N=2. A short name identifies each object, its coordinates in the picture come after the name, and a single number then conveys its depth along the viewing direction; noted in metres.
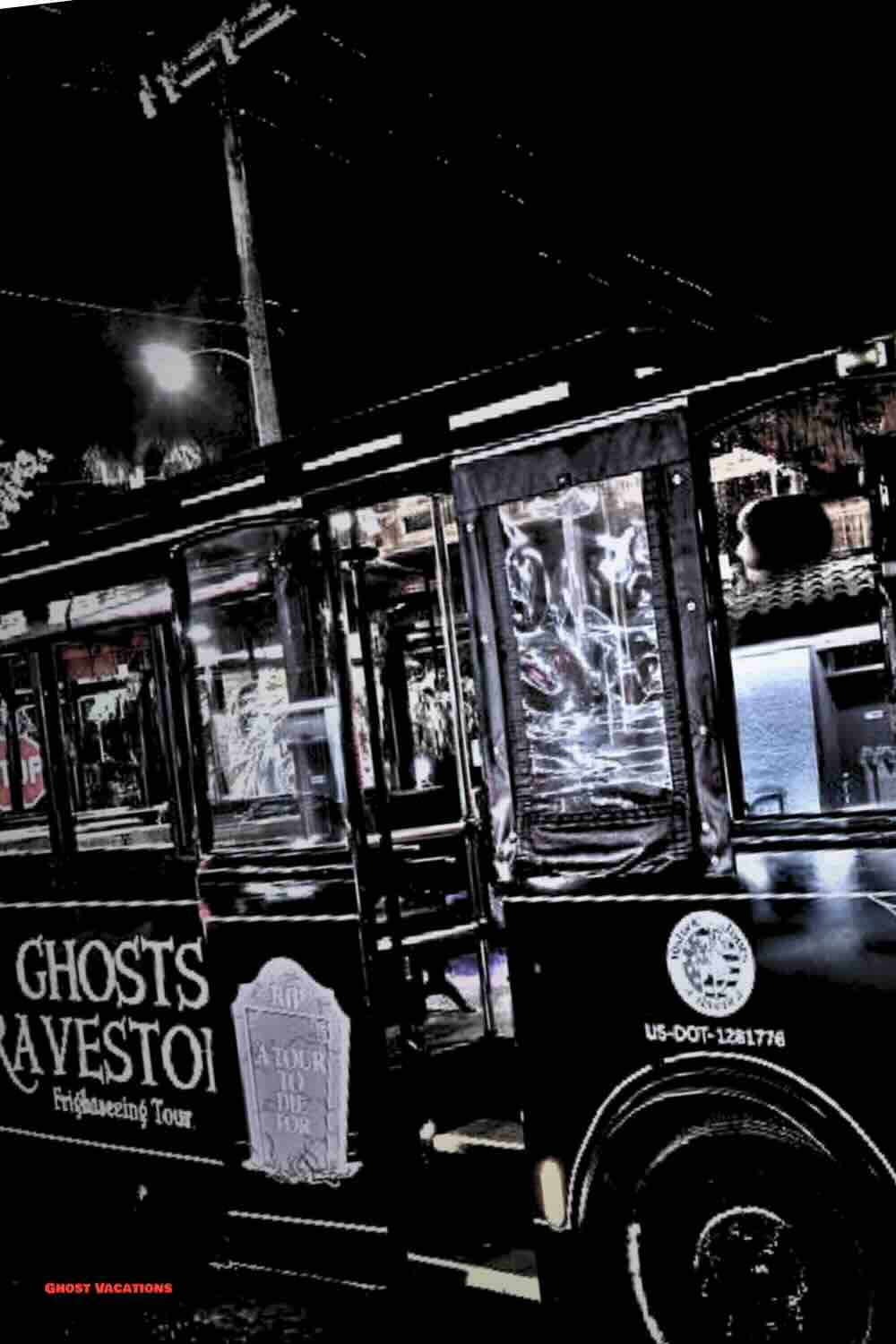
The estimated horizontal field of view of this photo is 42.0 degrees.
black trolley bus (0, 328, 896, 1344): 3.17
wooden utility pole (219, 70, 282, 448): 11.23
